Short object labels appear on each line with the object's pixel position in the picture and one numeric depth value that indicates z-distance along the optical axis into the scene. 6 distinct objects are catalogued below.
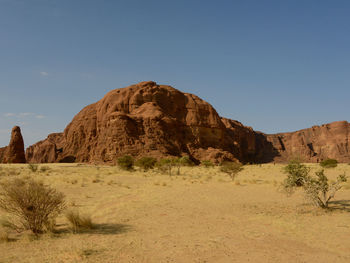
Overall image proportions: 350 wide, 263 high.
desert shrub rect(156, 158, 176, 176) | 33.08
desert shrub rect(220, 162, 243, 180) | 25.47
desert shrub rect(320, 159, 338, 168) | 41.29
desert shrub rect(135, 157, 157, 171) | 37.31
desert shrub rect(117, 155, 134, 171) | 36.25
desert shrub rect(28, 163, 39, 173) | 31.56
